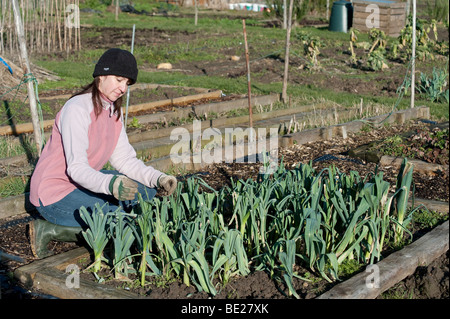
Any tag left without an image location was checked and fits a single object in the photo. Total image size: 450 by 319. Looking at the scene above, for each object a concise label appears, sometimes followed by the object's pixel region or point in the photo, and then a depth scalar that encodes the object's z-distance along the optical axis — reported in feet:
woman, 11.39
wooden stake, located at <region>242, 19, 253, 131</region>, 20.70
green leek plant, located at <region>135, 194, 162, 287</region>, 10.00
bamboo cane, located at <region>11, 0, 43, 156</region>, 15.24
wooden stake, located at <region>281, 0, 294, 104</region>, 27.98
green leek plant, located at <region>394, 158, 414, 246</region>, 11.68
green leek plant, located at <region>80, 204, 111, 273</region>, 10.25
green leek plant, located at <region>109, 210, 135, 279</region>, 10.05
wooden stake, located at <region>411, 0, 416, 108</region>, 26.91
